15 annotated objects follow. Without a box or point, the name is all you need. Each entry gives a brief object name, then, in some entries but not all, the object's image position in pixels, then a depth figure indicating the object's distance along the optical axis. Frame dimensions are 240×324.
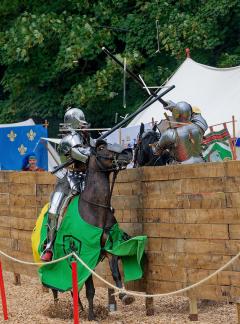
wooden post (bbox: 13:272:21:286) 21.00
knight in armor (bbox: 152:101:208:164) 17.12
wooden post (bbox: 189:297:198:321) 14.76
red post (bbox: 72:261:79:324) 13.60
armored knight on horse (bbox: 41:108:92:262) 16.09
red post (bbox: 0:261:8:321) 16.42
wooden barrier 13.78
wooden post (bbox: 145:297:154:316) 15.87
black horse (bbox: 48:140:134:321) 15.65
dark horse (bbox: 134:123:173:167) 19.28
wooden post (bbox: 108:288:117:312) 16.41
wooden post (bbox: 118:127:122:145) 26.41
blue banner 31.20
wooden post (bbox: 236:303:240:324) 13.61
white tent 26.59
